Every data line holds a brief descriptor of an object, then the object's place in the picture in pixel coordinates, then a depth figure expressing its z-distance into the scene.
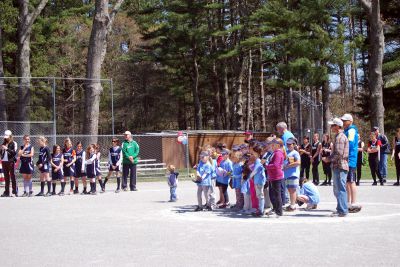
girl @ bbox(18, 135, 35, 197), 17.50
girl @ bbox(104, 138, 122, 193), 18.92
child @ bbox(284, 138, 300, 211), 12.08
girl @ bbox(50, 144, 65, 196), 18.08
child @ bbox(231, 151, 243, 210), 12.62
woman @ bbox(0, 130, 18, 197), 17.55
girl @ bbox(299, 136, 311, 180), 19.80
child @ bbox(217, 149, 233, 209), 13.14
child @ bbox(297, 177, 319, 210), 12.47
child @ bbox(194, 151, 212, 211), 12.79
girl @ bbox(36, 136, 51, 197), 17.69
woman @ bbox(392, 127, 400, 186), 18.47
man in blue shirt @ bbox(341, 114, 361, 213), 11.45
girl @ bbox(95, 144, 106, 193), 18.56
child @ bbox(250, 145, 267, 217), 11.38
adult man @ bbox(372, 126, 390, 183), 19.20
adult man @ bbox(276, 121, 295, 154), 12.38
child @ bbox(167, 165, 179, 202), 14.91
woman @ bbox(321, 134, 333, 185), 19.00
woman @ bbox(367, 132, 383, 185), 18.89
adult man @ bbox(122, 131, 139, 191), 18.92
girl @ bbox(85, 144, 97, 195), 18.30
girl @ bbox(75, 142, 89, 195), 18.50
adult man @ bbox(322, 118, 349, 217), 10.95
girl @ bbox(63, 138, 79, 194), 18.45
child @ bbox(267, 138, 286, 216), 11.29
